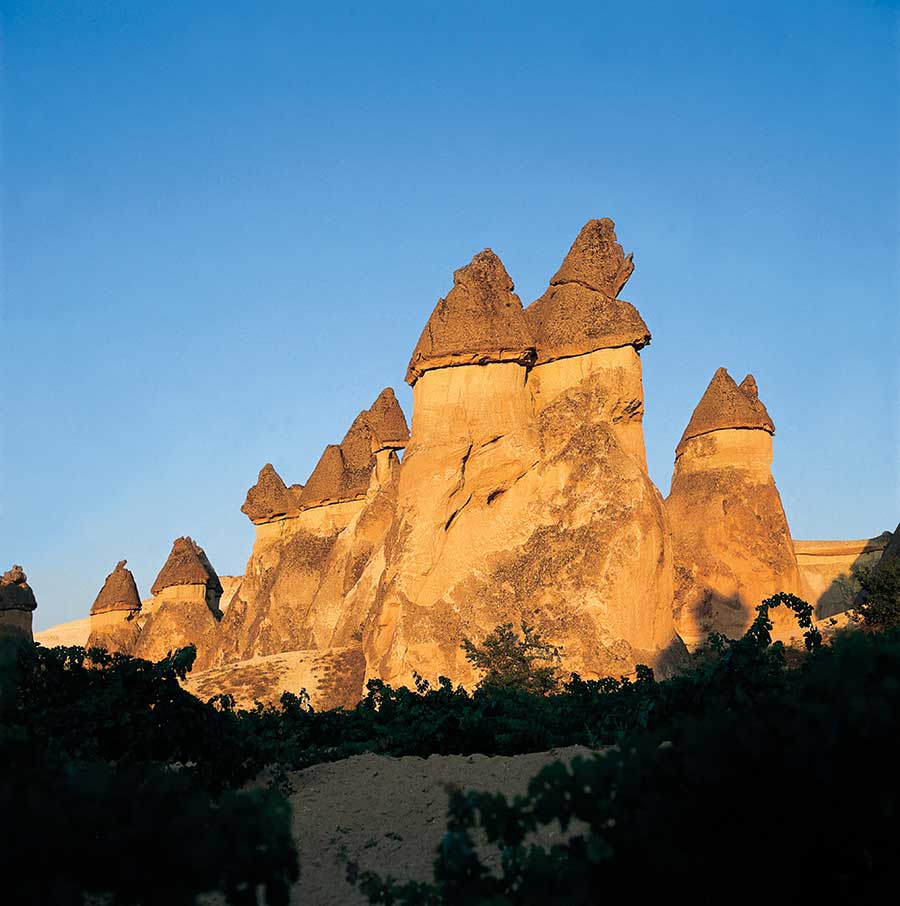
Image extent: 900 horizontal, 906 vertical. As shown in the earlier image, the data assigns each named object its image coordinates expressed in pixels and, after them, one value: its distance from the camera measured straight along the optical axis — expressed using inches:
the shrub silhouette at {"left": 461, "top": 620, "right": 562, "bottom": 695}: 659.4
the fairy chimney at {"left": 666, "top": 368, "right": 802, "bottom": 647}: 1114.1
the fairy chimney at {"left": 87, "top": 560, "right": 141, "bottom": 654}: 1363.2
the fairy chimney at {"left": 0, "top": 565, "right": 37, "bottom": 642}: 1214.3
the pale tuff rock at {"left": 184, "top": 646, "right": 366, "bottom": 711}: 746.2
